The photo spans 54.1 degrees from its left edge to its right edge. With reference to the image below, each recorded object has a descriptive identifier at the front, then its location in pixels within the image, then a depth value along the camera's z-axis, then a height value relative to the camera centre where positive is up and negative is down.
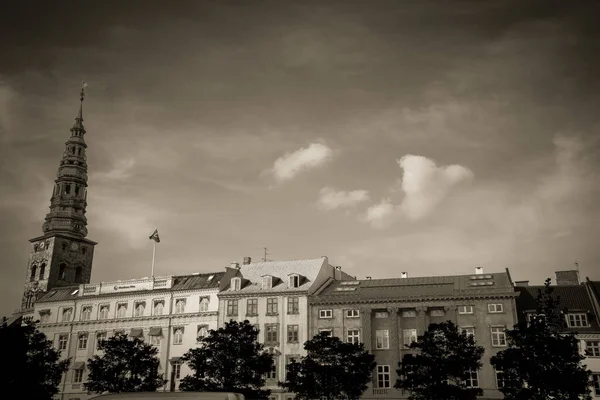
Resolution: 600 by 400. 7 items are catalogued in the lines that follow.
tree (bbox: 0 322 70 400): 37.91 +1.27
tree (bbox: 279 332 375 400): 45.75 +1.30
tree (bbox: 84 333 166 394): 51.09 +1.59
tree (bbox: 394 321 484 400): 41.75 +1.58
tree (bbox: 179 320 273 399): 46.09 +1.83
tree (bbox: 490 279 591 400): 35.25 +1.41
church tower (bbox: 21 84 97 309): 86.81 +21.70
